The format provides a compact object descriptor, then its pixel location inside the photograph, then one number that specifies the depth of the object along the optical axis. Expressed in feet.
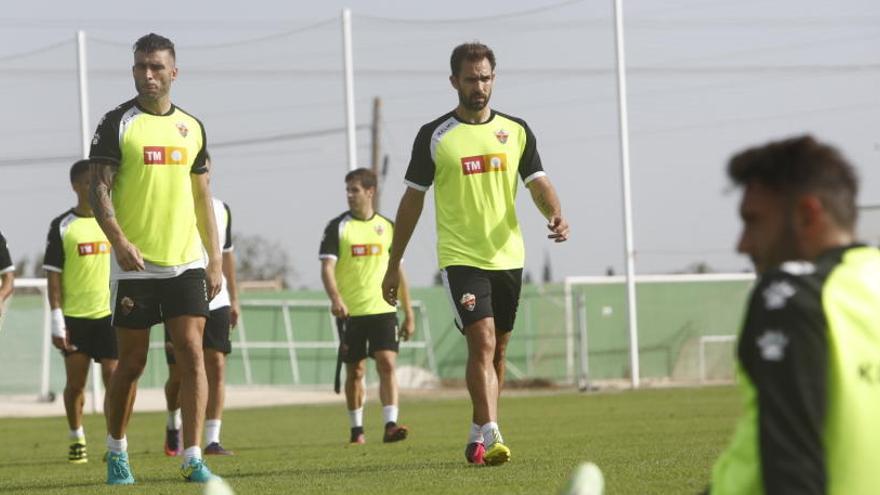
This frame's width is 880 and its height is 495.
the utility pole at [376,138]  146.06
